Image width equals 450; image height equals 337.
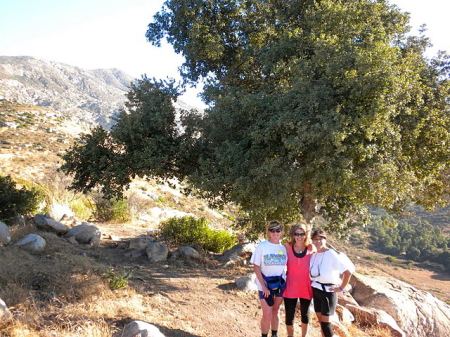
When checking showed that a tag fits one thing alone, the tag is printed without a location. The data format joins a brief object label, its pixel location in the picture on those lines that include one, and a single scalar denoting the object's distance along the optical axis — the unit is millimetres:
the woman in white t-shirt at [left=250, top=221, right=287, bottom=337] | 4746
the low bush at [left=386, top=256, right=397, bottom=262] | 60344
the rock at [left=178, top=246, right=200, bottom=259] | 11084
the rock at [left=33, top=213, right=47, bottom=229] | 11472
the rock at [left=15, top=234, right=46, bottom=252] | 8687
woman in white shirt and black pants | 4672
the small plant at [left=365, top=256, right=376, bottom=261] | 56812
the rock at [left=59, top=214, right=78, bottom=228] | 13800
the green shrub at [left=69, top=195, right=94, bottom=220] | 16906
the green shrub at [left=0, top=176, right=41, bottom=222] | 11234
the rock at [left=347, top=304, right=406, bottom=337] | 7555
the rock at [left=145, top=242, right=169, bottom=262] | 10531
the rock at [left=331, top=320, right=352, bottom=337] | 6426
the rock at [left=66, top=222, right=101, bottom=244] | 11469
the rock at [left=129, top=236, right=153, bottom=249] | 11586
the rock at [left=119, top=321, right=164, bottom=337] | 4323
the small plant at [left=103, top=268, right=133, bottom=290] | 6703
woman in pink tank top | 4812
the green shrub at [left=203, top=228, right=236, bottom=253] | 12477
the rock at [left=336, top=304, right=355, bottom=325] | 7308
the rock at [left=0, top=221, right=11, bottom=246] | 8741
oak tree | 7324
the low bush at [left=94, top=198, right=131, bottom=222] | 17172
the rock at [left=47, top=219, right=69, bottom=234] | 11508
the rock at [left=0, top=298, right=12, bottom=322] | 4512
